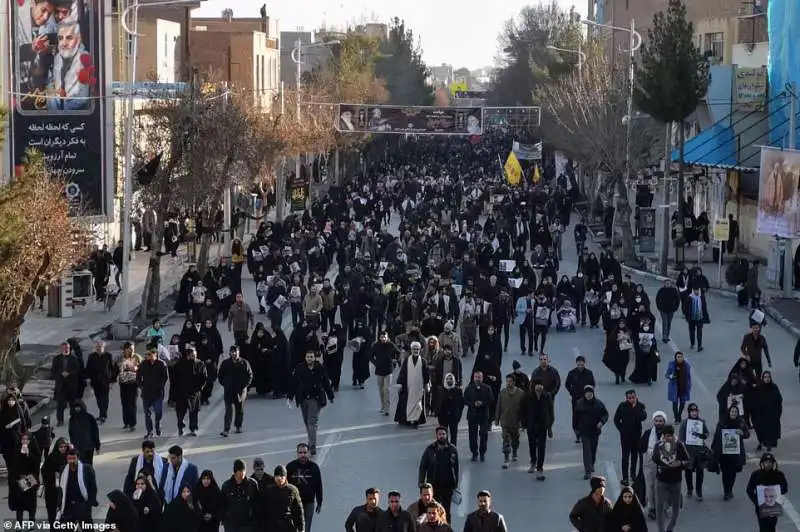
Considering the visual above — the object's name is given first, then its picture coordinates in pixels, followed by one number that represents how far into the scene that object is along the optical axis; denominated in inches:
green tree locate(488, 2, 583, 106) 3024.1
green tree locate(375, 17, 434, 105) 4301.2
